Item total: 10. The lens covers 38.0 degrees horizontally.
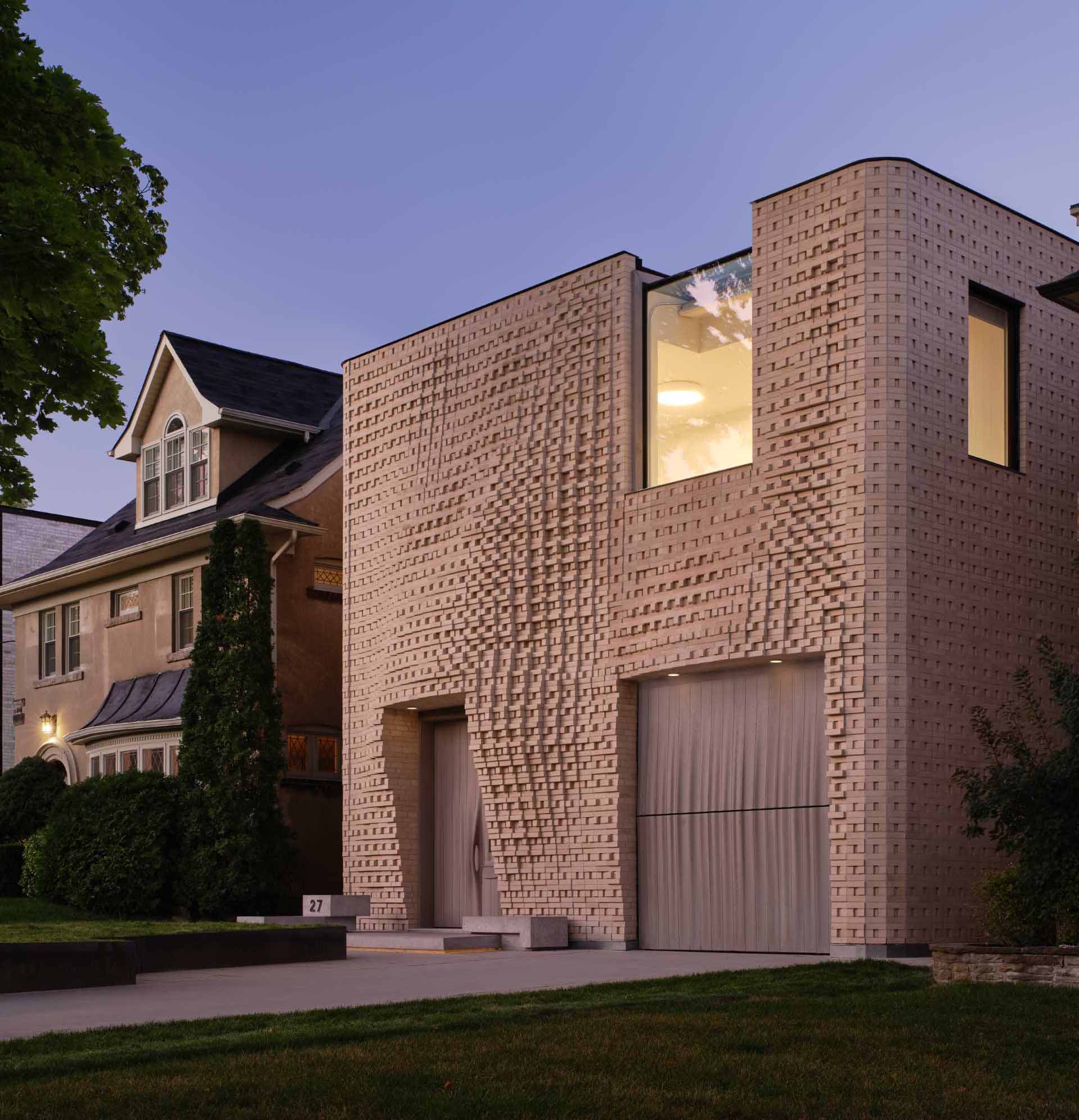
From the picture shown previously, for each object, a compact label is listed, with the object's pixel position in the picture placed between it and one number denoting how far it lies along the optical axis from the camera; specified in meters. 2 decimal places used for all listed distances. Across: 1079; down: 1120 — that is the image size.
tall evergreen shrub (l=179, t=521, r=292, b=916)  25.42
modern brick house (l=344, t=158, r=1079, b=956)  18.06
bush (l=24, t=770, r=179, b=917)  25.66
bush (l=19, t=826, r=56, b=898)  27.22
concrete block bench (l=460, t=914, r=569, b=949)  20.58
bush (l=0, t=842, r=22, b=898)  29.62
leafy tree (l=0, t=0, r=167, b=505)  12.24
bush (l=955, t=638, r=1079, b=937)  13.86
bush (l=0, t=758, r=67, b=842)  31.12
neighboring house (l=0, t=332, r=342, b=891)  28.61
